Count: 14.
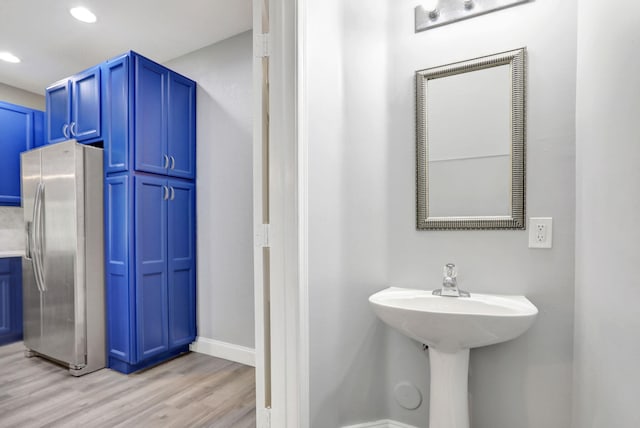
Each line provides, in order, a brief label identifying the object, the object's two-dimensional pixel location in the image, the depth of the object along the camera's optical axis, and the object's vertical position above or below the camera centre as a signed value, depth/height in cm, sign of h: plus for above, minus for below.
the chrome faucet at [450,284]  144 -34
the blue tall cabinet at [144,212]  242 -4
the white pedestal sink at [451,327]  115 -45
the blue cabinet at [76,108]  259 +83
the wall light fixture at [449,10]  149 +93
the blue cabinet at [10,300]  314 -91
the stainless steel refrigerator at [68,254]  240 -36
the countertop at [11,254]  308 -45
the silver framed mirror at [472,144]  145 +30
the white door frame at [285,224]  137 -7
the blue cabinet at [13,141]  319 +68
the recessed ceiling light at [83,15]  232 +141
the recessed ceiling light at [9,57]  292 +137
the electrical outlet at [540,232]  138 -11
